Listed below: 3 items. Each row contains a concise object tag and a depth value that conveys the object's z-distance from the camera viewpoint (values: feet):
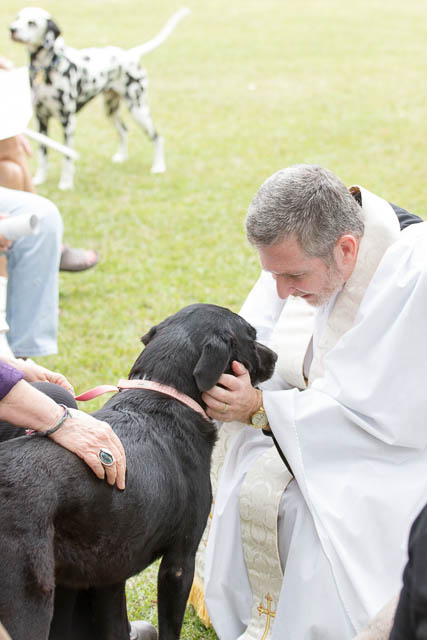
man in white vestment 9.70
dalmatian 30.40
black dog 7.57
